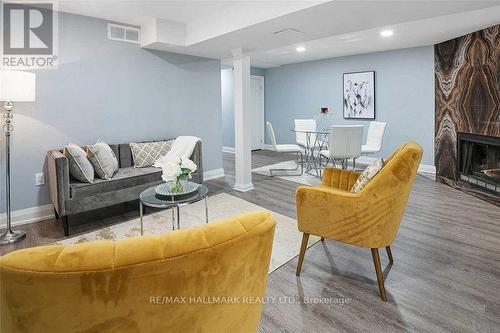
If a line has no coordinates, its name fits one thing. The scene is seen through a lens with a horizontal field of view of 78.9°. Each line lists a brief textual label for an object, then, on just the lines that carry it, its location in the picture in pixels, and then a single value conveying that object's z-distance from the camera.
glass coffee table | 2.42
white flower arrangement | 2.45
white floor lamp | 2.70
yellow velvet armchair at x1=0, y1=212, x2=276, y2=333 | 0.65
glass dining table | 5.83
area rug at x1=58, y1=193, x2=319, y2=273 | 2.64
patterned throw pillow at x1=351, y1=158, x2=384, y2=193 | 1.97
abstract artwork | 6.30
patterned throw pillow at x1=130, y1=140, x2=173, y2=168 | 4.02
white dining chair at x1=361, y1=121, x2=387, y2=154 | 5.44
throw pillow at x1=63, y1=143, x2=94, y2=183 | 3.12
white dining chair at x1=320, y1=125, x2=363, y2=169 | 4.71
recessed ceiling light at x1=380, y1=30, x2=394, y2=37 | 4.46
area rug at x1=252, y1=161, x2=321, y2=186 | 5.07
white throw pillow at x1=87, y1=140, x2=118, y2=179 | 3.32
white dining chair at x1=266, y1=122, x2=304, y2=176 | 5.44
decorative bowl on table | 2.54
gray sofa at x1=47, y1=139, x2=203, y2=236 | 2.98
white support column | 4.46
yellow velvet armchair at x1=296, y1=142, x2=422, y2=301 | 1.83
